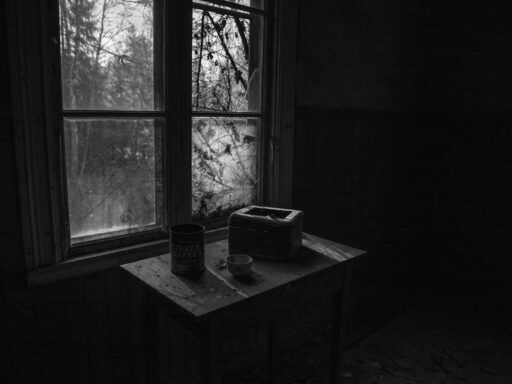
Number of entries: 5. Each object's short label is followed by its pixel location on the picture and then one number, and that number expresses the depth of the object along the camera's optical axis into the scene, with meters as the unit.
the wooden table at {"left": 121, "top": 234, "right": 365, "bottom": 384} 1.42
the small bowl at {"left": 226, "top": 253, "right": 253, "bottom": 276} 1.61
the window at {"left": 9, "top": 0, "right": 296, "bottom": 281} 1.66
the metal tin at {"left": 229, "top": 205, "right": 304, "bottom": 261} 1.77
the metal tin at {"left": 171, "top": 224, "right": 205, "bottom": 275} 1.59
